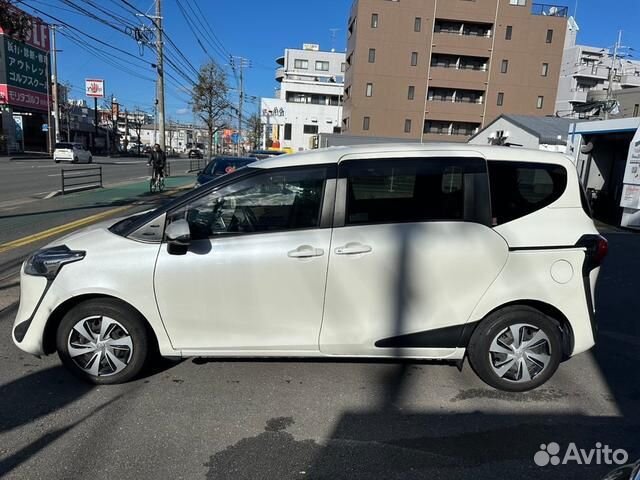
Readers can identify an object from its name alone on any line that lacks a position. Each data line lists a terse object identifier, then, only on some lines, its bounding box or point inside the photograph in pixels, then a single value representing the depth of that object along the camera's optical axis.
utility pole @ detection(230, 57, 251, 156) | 54.01
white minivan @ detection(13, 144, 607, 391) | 3.31
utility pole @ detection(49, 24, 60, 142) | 45.74
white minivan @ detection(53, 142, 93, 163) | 37.06
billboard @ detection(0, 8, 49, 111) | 40.16
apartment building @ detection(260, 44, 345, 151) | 63.59
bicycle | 17.86
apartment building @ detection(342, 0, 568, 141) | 47.16
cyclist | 17.69
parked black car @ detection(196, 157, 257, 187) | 11.68
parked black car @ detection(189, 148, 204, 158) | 62.55
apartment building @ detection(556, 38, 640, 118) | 65.19
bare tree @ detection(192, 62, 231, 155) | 33.81
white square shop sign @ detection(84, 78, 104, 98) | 60.00
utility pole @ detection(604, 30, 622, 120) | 23.53
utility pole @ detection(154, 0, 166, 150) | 21.16
